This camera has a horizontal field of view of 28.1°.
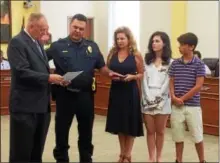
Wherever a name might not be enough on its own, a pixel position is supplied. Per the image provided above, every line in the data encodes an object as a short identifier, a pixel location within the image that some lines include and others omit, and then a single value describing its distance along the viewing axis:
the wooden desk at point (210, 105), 6.97
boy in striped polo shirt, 4.58
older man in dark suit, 3.77
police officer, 4.40
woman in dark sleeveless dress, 4.73
